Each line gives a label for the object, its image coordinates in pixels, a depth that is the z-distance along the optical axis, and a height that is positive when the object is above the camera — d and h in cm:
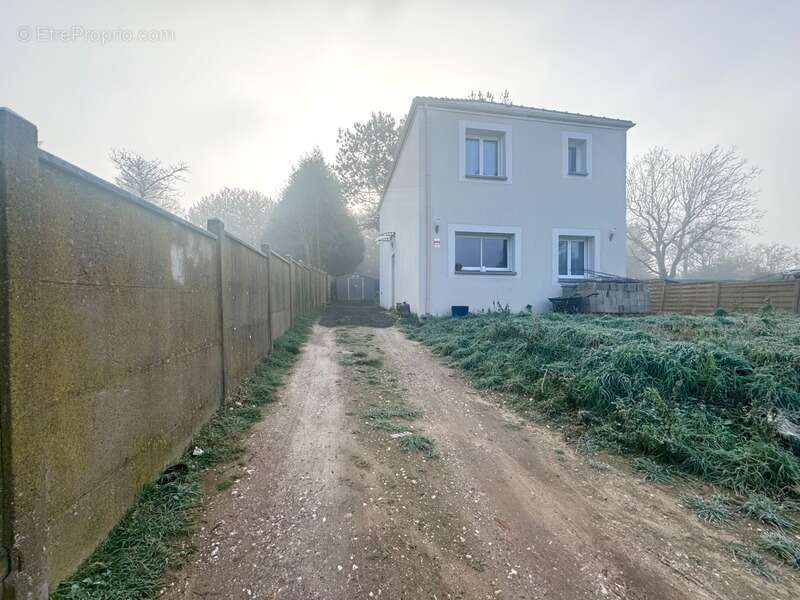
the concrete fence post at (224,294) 392 -4
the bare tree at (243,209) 3291 +773
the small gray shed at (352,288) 2720 +20
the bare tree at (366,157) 2581 +996
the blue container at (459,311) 1046 -60
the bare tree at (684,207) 2183 +552
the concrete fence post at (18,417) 128 -48
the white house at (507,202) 1044 +272
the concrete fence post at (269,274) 654 +31
